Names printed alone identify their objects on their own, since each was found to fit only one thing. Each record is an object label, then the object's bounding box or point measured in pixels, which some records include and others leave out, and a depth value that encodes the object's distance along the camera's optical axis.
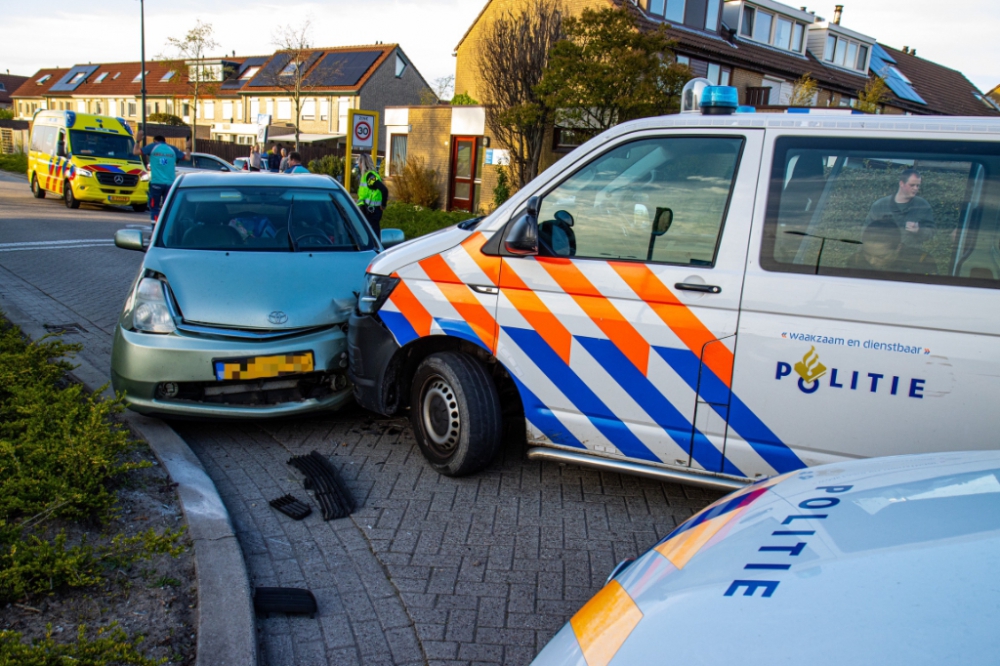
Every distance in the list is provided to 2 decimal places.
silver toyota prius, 4.73
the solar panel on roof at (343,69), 53.03
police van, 3.26
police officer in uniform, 12.77
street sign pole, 14.65
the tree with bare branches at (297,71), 40.88
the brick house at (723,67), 26.50
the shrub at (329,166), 32.62
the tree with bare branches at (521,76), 21.56
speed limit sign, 14.65
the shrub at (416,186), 26.36
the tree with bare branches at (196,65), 42.03
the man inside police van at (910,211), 3.34
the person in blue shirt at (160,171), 14.54
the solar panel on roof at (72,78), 76.06
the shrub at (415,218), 15.92
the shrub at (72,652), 2.40
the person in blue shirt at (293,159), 15.27
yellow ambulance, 20.55
